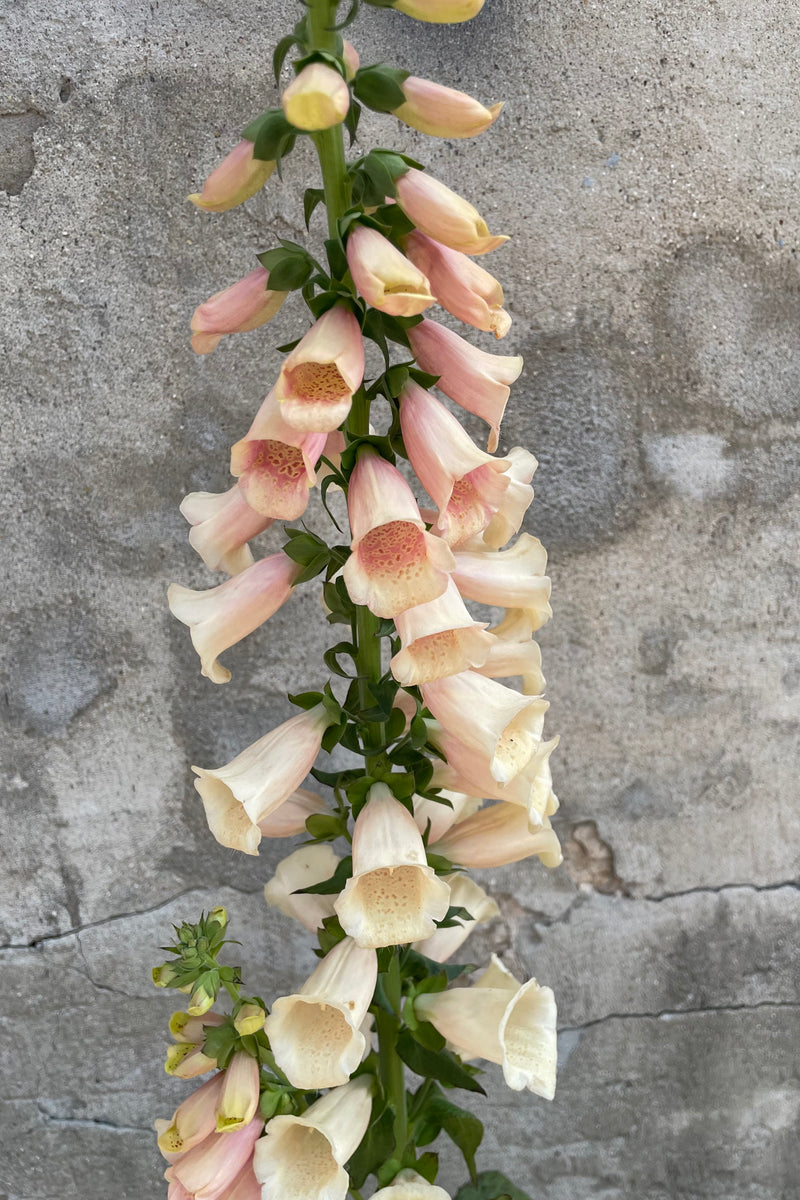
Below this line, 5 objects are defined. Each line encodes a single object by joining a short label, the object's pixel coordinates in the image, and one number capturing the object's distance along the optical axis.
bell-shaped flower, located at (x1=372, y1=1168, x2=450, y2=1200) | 0.83
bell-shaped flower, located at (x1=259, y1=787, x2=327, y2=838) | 0.91
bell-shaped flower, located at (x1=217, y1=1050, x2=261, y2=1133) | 0.78
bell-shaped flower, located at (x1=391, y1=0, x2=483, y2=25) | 0.65
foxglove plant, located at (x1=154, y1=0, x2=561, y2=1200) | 0.67
